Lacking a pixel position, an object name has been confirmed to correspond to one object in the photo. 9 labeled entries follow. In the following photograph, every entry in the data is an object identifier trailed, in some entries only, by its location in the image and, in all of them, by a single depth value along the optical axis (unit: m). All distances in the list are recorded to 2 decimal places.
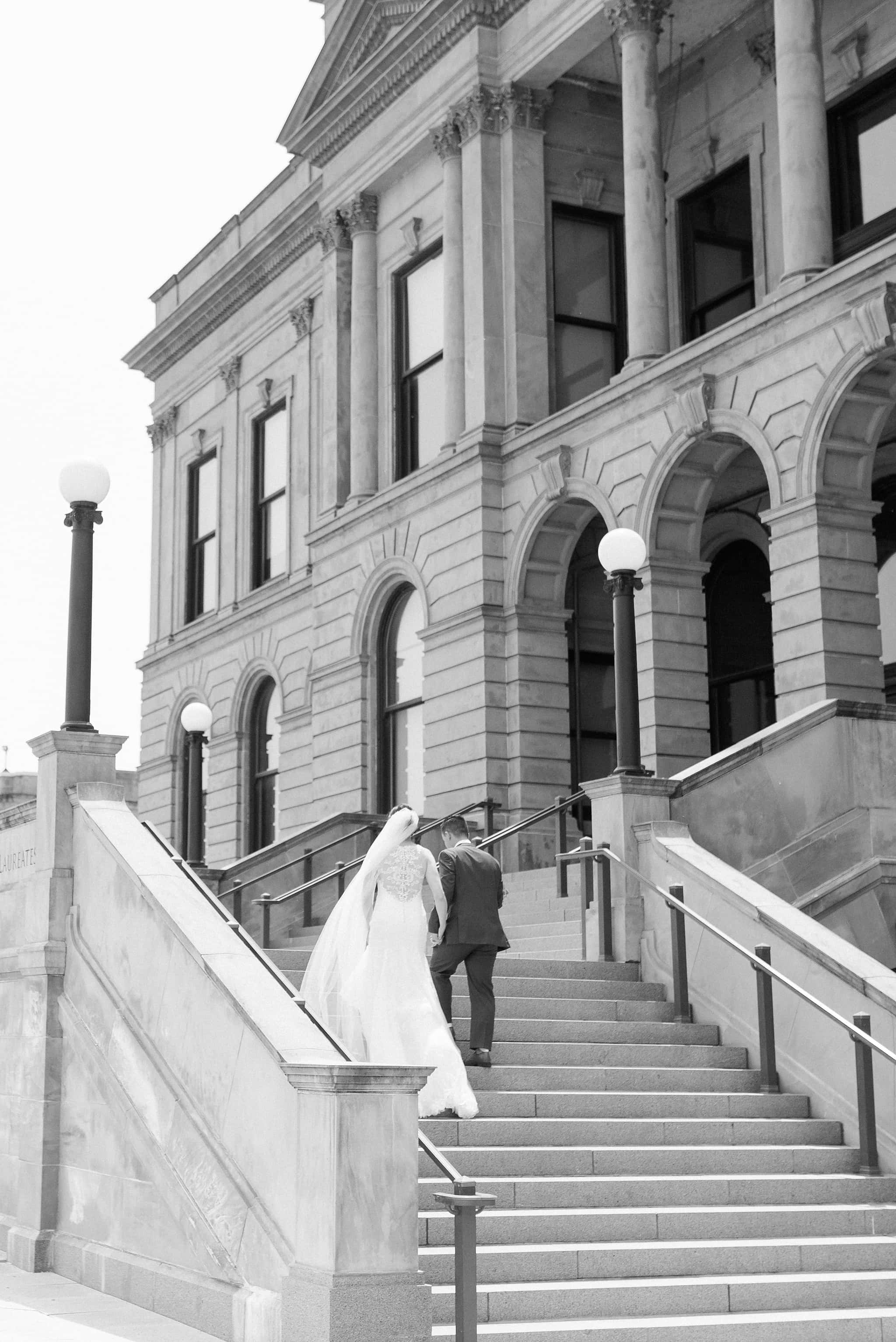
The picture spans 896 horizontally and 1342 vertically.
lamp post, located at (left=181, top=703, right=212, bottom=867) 22.69
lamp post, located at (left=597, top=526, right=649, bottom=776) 14.50
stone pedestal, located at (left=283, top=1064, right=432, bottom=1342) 7.98
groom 11.38
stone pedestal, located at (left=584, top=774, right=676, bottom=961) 14.11
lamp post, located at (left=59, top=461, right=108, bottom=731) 12.39
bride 10.48
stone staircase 9.05
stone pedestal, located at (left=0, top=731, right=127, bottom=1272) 11.59
